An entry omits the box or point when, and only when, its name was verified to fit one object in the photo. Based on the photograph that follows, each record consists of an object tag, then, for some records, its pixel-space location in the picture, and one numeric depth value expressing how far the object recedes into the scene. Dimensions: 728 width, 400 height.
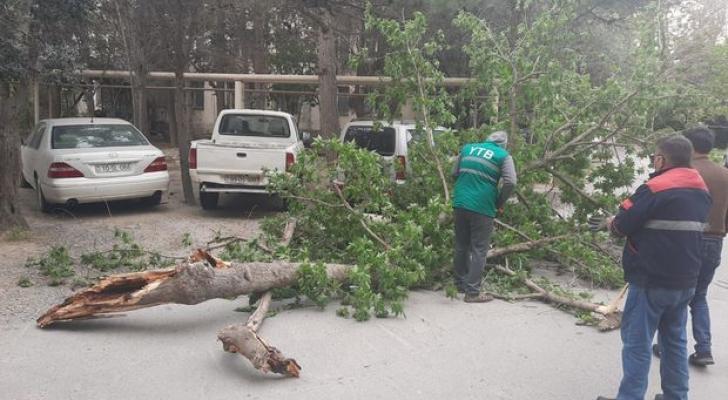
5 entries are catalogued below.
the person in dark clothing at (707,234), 4.94
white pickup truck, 10.47
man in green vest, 6.50
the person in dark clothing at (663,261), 3.92
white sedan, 9.92
